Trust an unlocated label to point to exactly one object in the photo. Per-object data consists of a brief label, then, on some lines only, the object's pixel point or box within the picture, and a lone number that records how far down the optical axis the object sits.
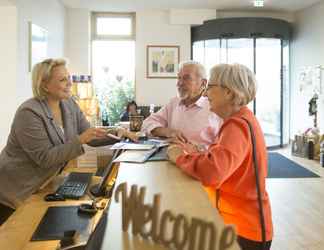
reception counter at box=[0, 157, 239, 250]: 0.87
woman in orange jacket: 1.31
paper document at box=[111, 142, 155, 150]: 1.90
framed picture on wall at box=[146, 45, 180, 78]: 7.94
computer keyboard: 1.92
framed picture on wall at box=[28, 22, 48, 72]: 4.90
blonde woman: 2.02
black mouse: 1.89
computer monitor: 1.80
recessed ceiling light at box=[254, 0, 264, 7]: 6.53
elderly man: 2.32
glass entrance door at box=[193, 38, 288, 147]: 7.66
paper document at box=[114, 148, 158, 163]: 1.60
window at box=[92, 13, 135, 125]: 8.10
